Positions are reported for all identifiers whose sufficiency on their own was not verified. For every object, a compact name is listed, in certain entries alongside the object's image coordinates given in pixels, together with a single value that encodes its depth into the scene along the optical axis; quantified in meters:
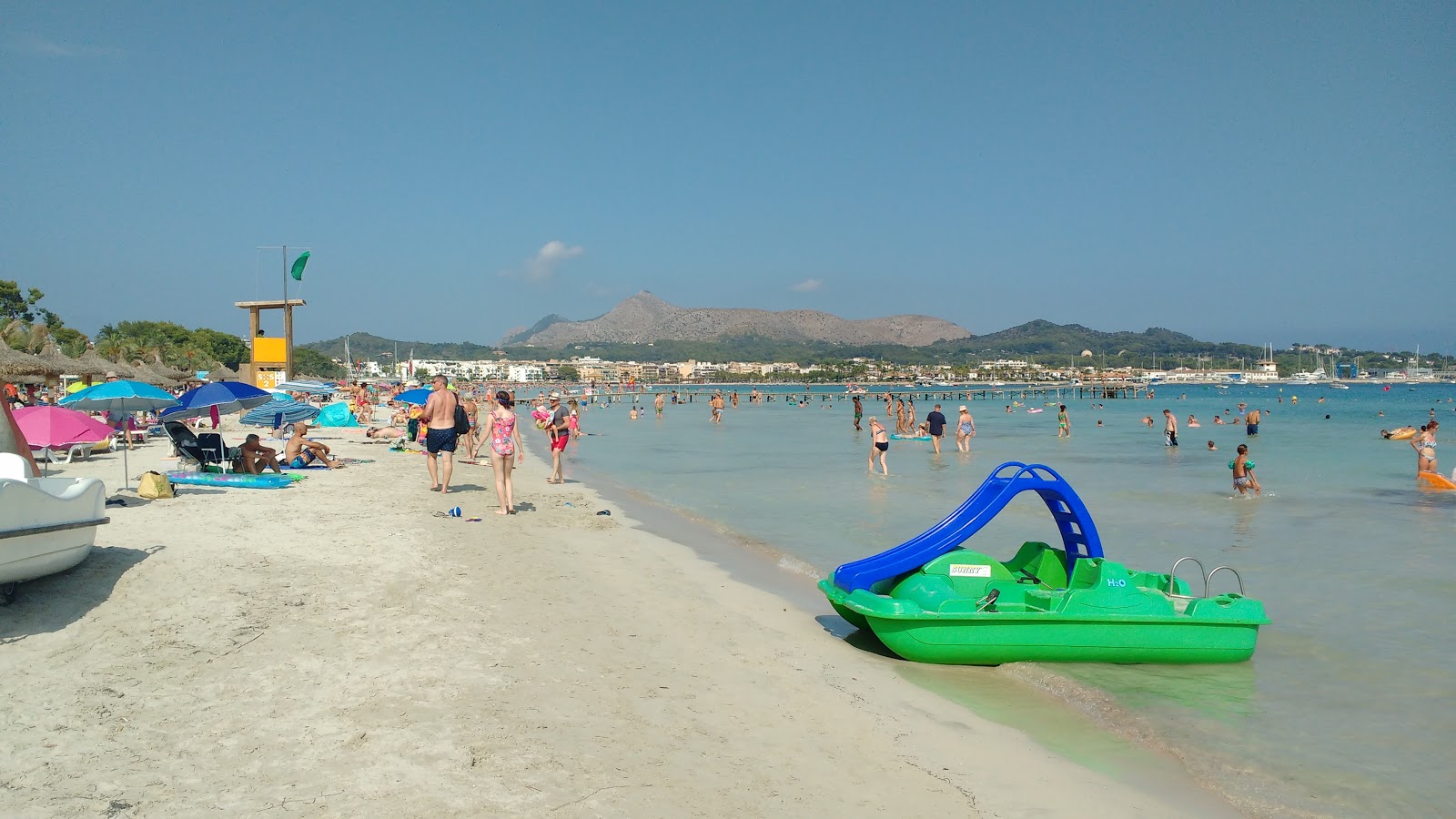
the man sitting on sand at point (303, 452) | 14.73
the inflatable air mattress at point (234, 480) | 11.55
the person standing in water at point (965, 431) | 26.06
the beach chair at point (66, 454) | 14.84
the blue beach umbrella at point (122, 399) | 11.78
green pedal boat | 6.10
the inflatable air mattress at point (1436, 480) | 16.77
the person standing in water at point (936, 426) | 25.53
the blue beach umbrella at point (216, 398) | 12.93
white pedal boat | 4.88
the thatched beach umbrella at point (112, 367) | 30.56
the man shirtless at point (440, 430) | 11.84
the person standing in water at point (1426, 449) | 17.70
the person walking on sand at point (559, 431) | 15.81
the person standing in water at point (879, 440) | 19.53
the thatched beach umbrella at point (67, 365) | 26.94
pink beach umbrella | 9.36
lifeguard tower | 39.12
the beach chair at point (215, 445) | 12.34
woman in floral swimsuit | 10.66
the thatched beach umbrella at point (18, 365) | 24.02
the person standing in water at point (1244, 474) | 16.02
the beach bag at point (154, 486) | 9.67
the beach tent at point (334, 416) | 27.95
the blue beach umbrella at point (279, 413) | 19.14
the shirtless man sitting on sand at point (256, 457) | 12.71
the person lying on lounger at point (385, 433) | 22.53
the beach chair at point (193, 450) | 12.27
